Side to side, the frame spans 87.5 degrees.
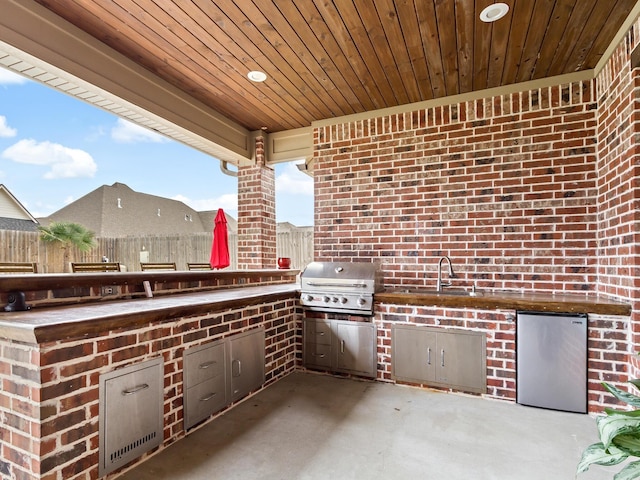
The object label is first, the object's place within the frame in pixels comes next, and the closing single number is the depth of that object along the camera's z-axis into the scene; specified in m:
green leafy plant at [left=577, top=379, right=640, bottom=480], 0.86
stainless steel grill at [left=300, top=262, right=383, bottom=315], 3.25
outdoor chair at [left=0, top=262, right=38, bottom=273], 2.47
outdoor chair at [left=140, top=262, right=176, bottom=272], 3.52
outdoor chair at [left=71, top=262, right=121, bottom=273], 2.86
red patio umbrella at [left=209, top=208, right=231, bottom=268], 4.21
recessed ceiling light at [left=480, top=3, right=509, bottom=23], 2.20
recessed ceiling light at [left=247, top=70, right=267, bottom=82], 3.05
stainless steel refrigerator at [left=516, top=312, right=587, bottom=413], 2.58
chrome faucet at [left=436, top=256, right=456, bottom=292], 3.39
